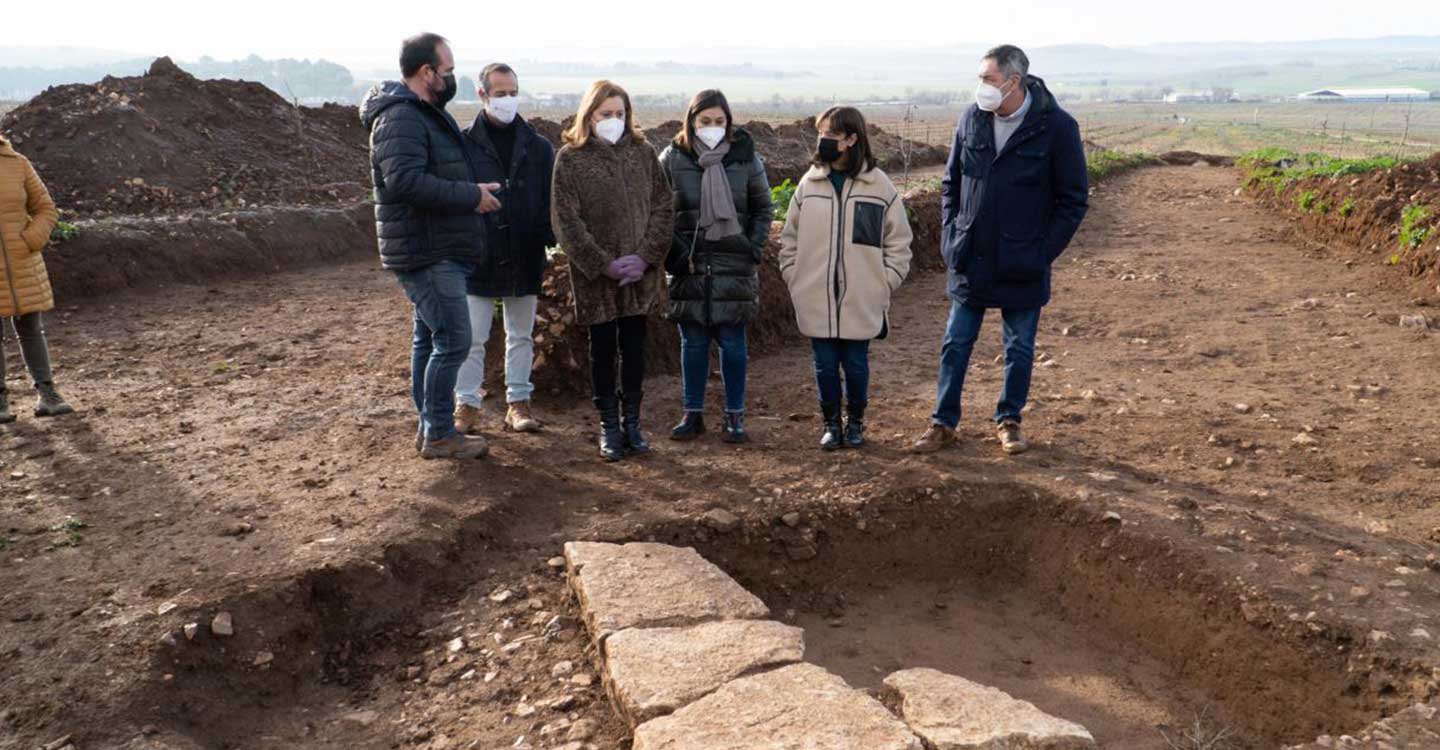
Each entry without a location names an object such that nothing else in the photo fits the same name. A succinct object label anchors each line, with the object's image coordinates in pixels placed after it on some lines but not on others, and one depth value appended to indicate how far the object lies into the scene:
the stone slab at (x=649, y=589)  3.66
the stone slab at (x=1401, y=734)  3.04
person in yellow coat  5.61
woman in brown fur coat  4.90
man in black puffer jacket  4.52
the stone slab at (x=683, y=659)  3.16
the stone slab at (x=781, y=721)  2.88
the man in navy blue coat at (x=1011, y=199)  4.79
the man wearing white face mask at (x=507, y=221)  5.08
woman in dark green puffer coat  4.97
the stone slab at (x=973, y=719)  2.97
